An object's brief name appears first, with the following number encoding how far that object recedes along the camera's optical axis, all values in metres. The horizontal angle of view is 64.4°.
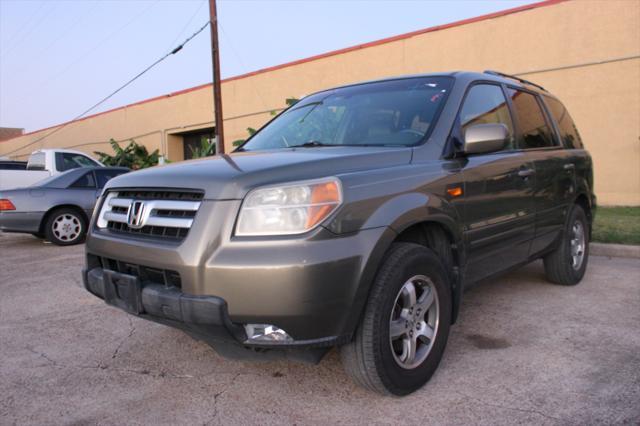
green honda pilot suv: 2.24
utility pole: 13.99
